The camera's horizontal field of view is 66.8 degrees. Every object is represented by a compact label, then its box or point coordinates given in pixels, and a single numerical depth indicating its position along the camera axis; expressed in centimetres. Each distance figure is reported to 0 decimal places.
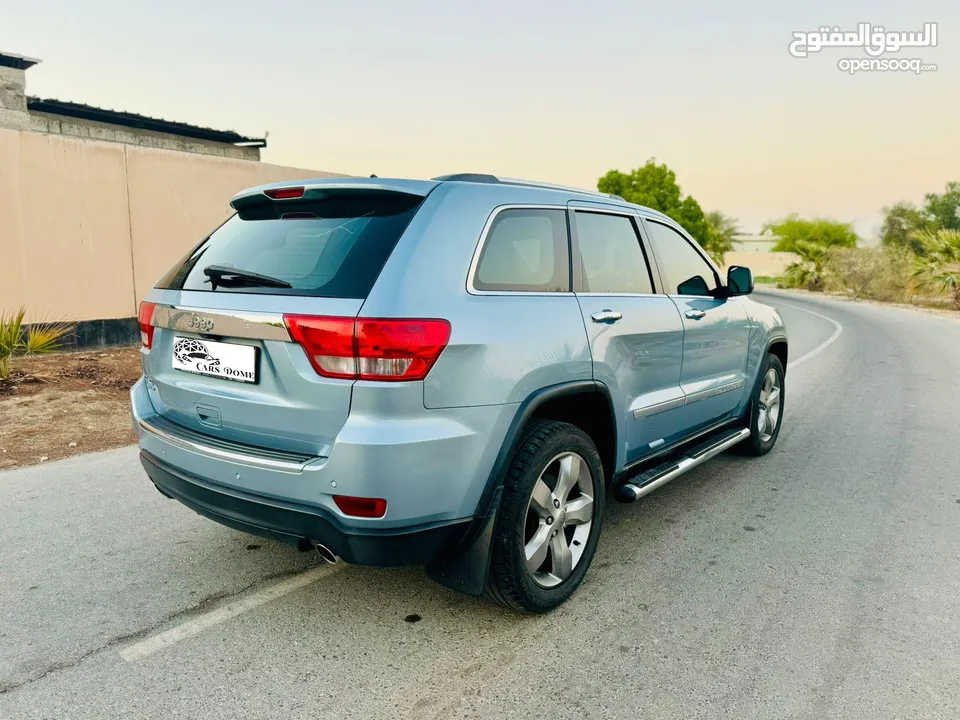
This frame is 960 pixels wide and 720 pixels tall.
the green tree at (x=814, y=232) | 6612
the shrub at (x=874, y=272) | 3102
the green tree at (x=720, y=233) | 5672
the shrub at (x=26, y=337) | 792
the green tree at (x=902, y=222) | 6181
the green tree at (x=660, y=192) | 5006
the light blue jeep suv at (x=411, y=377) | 256
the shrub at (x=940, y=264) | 2478
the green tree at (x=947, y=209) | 6094
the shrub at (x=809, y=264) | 4047
